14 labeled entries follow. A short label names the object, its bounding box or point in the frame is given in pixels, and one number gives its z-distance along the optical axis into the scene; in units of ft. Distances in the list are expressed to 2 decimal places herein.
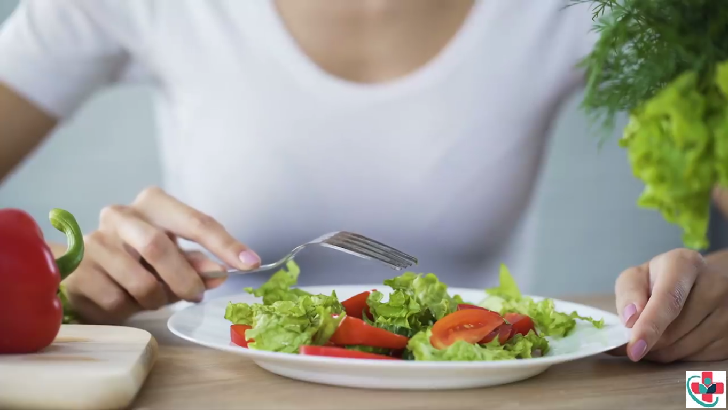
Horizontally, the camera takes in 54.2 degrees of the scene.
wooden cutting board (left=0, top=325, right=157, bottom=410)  2.18
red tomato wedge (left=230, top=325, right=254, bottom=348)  2.71
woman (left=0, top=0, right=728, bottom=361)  5.08
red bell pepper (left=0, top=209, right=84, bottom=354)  2.58
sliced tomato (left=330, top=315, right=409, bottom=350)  2.50
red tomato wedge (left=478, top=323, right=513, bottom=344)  2.58
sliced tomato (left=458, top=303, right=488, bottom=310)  2.81
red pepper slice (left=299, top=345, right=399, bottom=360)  2.35
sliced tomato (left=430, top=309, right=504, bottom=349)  2.50
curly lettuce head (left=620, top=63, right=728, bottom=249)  1.69
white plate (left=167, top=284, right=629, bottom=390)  2.20
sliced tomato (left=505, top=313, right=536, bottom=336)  2.83
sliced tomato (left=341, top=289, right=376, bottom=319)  2.92
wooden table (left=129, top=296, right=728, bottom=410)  2.26
